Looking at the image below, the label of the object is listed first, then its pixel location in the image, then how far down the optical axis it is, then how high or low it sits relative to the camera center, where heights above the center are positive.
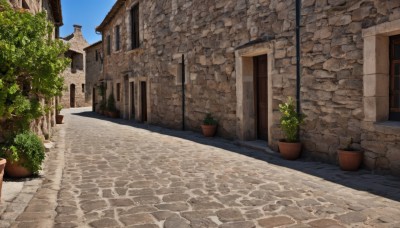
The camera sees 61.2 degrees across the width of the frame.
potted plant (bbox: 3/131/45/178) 4.55 -0.71
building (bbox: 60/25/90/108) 29.06 +2.73
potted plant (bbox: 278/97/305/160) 6.34 -0.54
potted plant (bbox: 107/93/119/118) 17.73 -0.30
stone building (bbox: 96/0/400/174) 5.12 +0.71
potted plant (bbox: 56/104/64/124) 13.77 -0.65
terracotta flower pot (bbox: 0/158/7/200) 3.62 -0.68
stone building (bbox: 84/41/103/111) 26.36 +3.12
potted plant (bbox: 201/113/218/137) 9.34 -0.67
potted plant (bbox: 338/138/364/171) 5.26 -0.91
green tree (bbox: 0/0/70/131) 4.29 +0.54
